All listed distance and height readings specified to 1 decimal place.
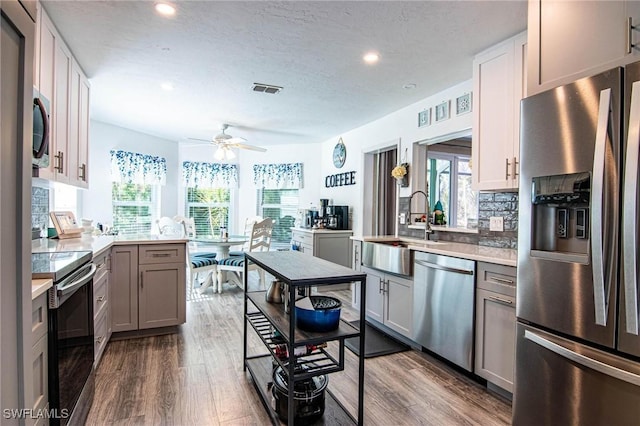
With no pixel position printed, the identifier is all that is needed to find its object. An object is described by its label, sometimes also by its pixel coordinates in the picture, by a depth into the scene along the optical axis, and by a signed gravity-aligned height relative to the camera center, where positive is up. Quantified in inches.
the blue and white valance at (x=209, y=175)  251.6 +26.8
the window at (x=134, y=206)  217.9 +1.8
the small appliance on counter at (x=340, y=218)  205.9 -3.9
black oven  57.4 -24.0
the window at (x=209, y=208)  256.4 +1.6
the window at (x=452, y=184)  183.0 +15.9
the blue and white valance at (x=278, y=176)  253.8 +26.6
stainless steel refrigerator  48.5 -6.6
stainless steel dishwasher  94.7 -28.1
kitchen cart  65.7 -25.0
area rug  115.1 -47.3
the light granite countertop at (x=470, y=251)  86.6 -11.3
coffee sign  204.8 +20.7
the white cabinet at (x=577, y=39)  53.6 +30.5
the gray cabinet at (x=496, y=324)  83.4 -28.2
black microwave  76.2 +17.5
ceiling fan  184.7 +36.2
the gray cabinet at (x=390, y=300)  119.6 -33.3
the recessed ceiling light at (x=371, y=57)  106.5 +49.3
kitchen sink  118.1 -16.6
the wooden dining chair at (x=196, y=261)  179.5 -27.6
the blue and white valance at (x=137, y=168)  211.2 +26.7
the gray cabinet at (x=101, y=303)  96.1 -28.4
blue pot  70.0 -22.1
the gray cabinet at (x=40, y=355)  51.1 -23.1
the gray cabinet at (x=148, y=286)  118.7 -27.7
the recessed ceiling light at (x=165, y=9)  82.3 +49.3
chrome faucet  139.3 -0.2
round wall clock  214.9 +37.1
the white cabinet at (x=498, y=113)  95.3 +30.2
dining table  182.5 -17.8
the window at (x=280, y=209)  260.7 +1.4
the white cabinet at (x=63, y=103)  88.4 +32.6
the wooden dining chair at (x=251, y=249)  180.7 -26.3
